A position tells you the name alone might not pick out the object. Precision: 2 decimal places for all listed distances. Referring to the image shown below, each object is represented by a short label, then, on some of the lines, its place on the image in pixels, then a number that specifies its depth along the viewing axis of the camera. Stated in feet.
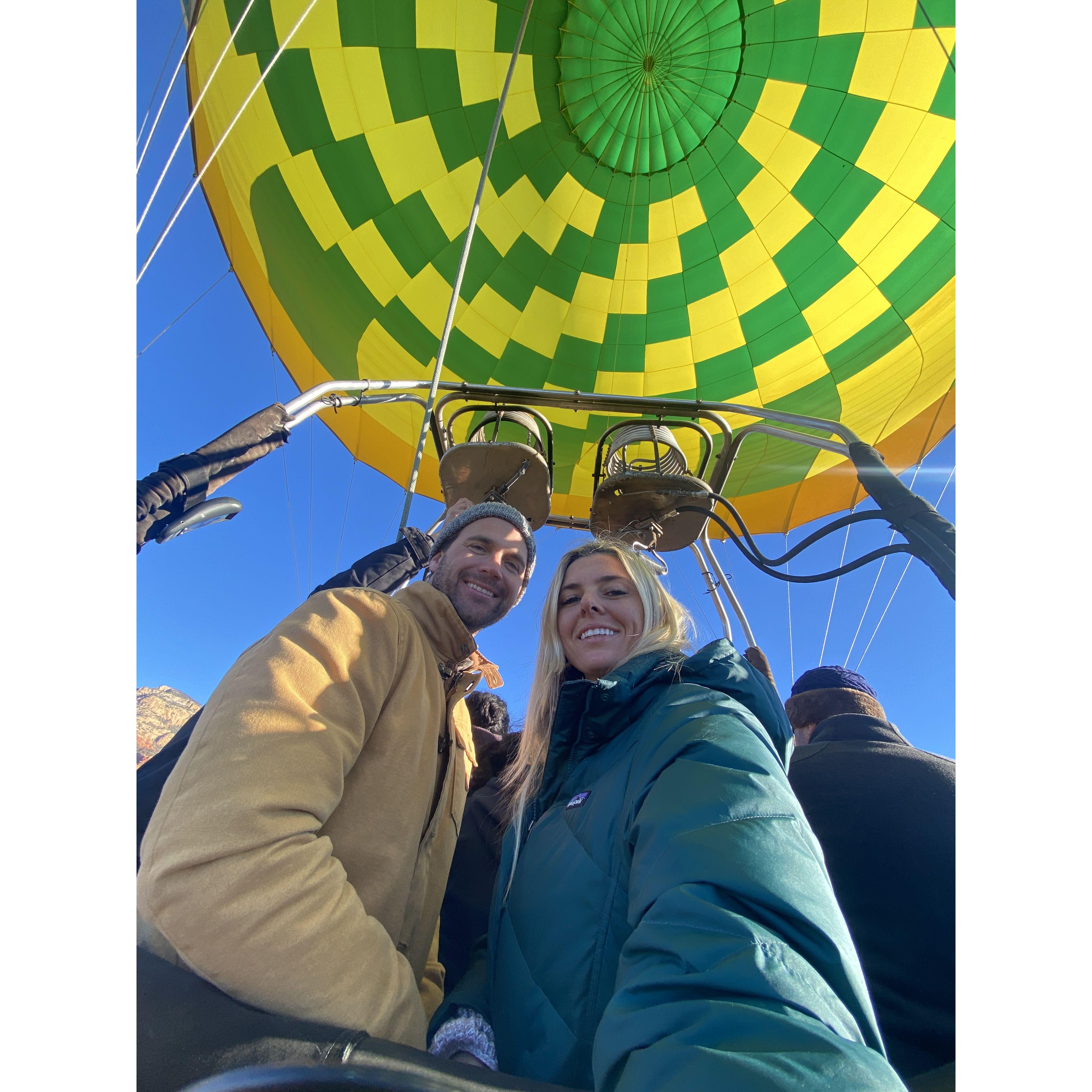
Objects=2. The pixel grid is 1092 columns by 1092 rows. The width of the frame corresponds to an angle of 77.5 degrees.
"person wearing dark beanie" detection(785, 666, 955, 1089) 2.82
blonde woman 1.53
